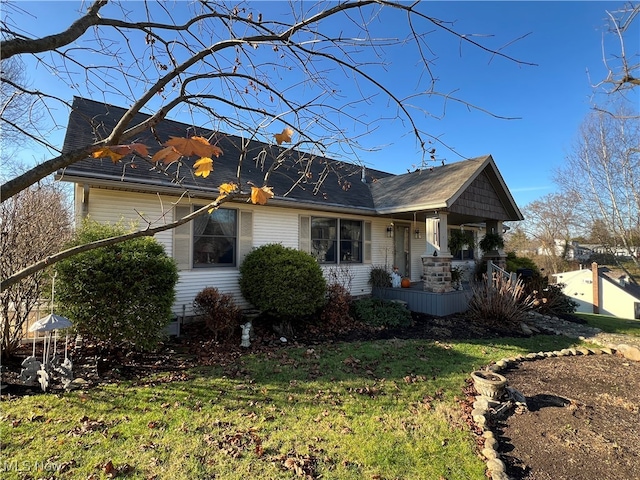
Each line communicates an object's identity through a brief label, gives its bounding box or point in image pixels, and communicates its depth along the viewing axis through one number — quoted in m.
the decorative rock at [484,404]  3.89
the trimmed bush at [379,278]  10.99
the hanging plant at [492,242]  11.48
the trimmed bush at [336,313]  7.94
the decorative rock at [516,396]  4.12
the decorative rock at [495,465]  2.81
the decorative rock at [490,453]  2.98
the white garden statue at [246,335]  6.42
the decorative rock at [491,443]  3.15
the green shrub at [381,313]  8.38
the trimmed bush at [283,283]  7.26
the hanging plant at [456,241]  11.81
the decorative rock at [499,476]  2.71
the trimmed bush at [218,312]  6.62
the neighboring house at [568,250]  26.20
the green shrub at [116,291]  4.81
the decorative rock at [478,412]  3.73
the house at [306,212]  6.75
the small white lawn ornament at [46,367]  4.16
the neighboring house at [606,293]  19.70
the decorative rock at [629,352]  6.18
